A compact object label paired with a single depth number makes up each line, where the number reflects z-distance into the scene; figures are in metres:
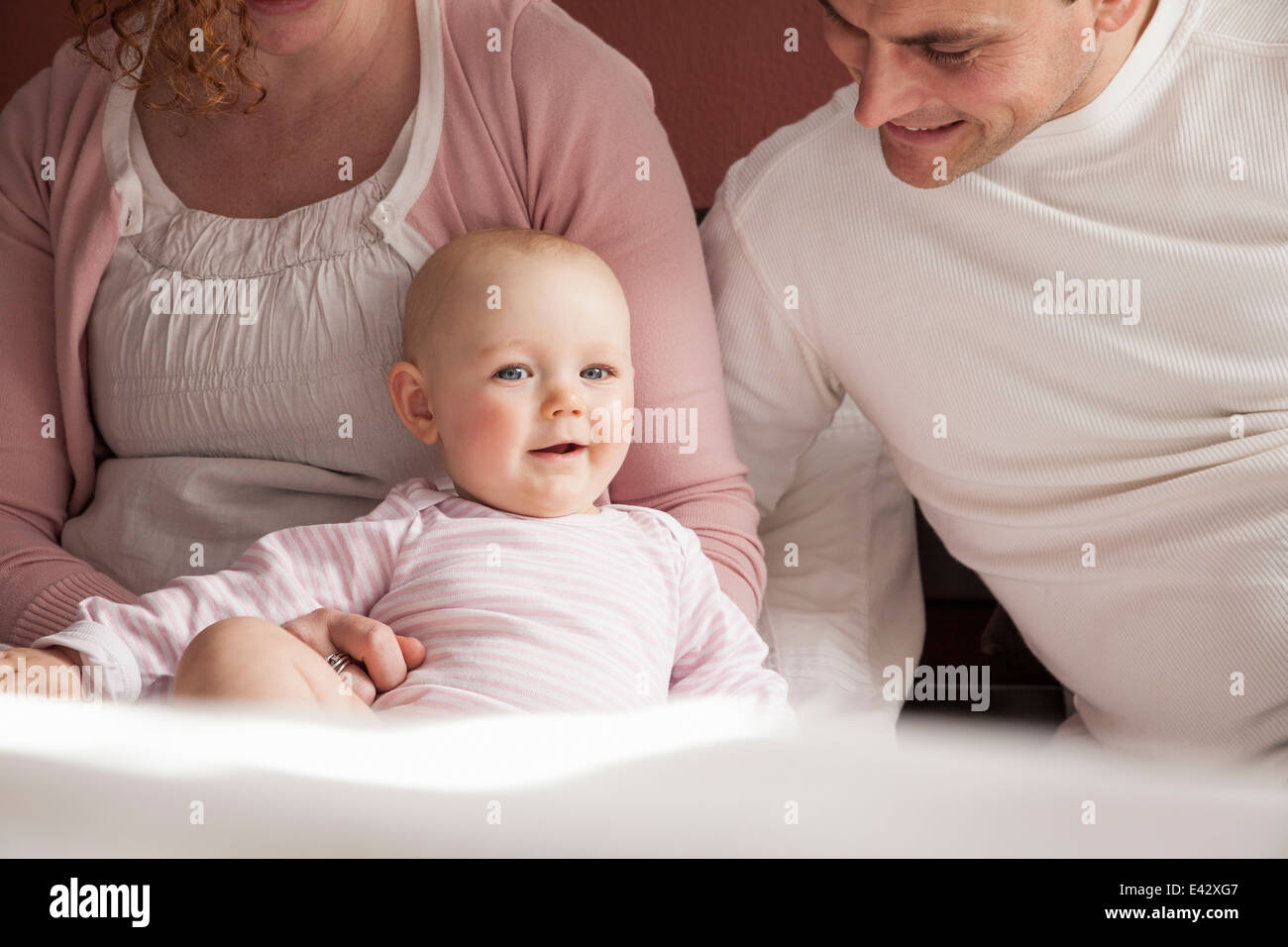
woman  1.33
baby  1.07
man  1.22
